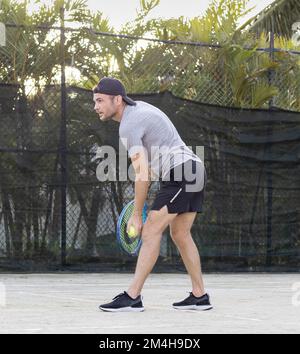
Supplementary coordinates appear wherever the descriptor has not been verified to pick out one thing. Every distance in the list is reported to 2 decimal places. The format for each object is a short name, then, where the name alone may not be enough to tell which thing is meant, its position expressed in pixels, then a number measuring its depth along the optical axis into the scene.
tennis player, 13.09
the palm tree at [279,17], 41.33
